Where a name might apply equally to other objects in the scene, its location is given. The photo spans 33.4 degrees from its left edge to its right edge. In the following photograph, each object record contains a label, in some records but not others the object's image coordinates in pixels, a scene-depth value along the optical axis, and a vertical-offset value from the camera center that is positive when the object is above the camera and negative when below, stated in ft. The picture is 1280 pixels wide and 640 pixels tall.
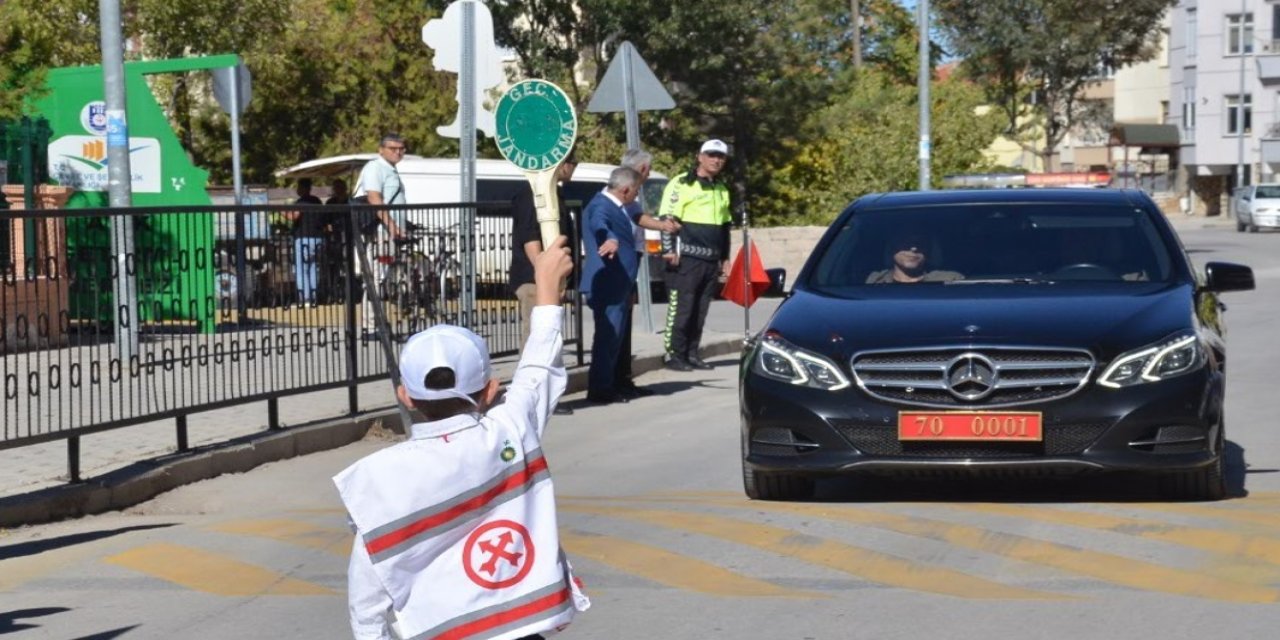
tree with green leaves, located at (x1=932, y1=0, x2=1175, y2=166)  205.57 +15.28
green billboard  67.36 +1.90
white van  92.02 +0.66
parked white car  220.64 -1.63
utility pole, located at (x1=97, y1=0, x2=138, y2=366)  47.44 +2.08
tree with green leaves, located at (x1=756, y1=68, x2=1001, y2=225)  136.26 +2.82
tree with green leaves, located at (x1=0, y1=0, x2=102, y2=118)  62.64 +4.32
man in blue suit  48.14 -1.64
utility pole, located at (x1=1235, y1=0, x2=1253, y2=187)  293.43 +9.18
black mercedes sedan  28.94 -2.61
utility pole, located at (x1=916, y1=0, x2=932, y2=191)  123.24 +5.98
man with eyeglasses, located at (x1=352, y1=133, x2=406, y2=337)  55.57 +0.55
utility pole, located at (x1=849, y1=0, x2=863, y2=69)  210.59 +16.53
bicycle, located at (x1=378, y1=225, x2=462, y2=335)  45.23 -1.80
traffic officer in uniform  55.21 -0.90
